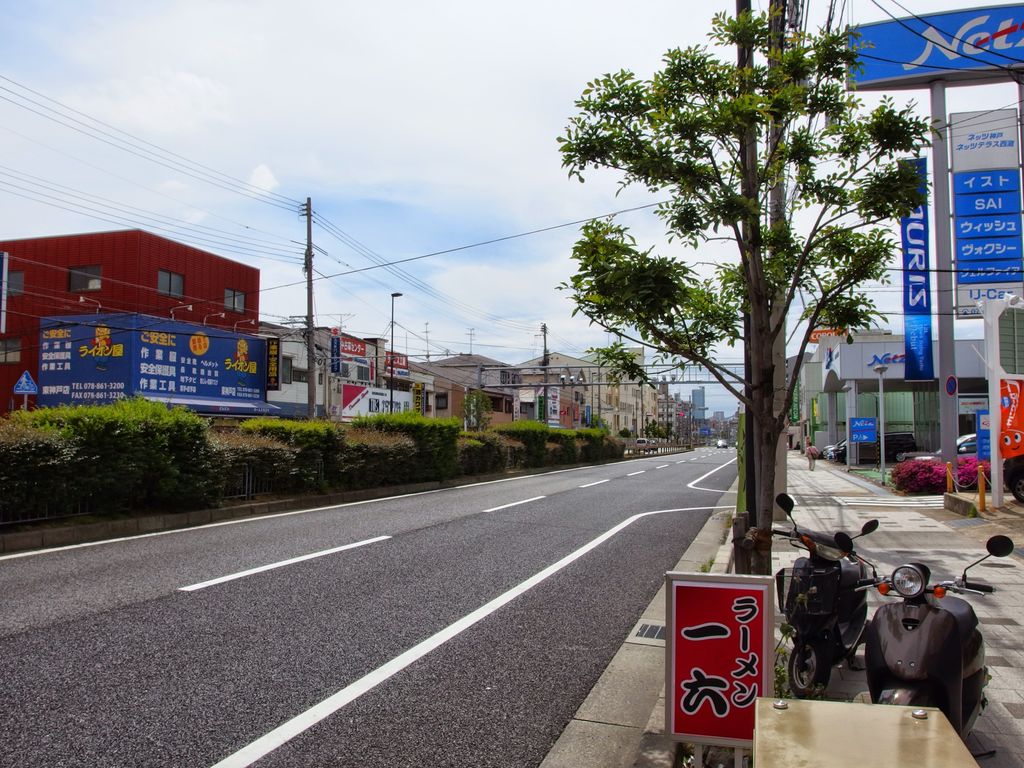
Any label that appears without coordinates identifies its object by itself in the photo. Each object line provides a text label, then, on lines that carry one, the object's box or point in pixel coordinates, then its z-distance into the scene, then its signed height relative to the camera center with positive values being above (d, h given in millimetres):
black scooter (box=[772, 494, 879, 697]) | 4211 -1181
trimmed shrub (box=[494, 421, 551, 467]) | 30984 -1123
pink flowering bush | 18422 -1679
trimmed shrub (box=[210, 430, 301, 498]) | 13349 -975
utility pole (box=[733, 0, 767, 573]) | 4367 +1467
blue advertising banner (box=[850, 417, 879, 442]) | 30766 -813
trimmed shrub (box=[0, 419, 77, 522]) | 9406 -818
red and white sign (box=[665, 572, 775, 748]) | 3176 -1081
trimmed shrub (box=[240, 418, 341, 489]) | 15586 -701
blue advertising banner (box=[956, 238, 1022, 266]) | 19531 +4322
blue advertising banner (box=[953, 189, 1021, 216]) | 19594 +5601
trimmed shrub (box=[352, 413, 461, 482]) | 20516 -779
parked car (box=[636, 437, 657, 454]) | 69162 -3743
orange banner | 12922 -111
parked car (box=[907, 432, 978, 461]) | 27467 -1364
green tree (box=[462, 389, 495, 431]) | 49000 +89
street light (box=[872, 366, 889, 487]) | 22062 +196
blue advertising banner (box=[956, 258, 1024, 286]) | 19375 +3728
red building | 32719 +5970
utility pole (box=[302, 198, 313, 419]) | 30062 +3572
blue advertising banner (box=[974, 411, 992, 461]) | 17516 -649
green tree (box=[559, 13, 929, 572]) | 4109 +1383
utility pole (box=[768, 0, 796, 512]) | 4548 +2183
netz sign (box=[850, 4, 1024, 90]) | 19406 +9864
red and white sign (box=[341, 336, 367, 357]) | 45938 +4184
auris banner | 19594 +3220
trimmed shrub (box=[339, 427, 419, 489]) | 17172 -1197
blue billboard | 30000 +2156
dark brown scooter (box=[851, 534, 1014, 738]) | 3135 -1065
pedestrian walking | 32438 -2004
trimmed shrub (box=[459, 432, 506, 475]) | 24125 -1490
